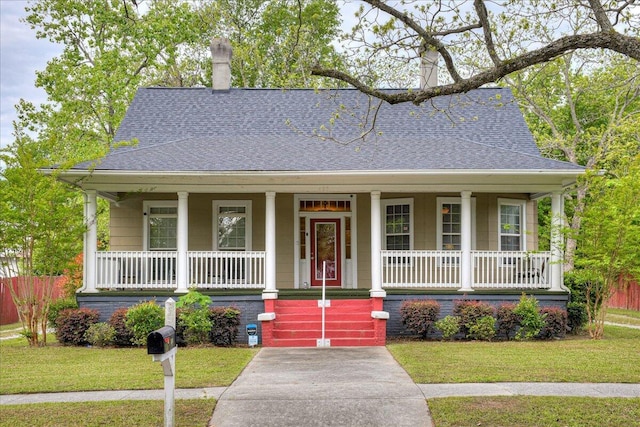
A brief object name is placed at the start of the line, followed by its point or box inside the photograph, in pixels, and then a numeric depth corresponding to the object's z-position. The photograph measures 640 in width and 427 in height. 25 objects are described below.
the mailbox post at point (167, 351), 6.17
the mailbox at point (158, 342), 6.14
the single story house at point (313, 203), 14.12
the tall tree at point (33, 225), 13.17
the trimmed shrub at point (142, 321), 13.13
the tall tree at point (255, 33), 29.89
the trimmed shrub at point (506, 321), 13.89
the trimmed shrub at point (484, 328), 13.68
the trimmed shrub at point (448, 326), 13.62
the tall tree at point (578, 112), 24.38
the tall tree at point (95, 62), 25.56
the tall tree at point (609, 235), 13.39
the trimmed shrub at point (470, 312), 13.84
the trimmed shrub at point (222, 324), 13.41
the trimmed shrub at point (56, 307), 14.55
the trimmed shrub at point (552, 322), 13.91
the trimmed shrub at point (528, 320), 13.76
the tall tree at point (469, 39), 6.64
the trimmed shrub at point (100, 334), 13.30
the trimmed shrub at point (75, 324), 13.68
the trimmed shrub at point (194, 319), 13.13
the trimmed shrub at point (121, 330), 13.36
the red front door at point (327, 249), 16.88
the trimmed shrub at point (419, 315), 13.73
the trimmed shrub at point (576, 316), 15.06
